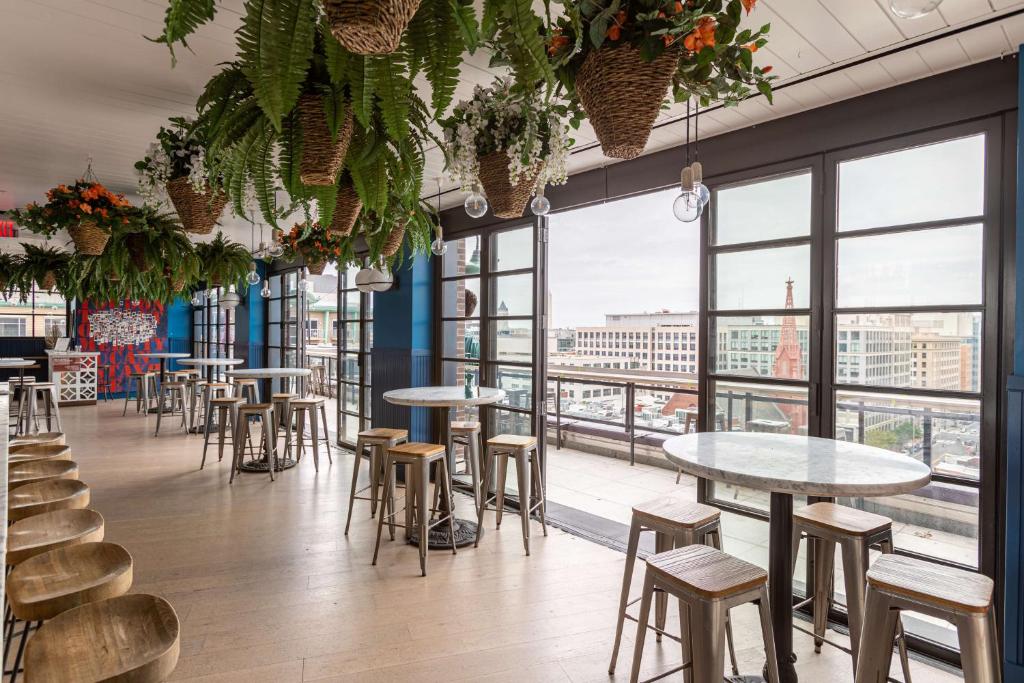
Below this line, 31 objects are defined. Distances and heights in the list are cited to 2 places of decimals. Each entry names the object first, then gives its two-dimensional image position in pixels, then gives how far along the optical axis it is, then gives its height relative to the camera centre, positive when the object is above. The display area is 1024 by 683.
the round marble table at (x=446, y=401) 3.40 -0.37
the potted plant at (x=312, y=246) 4.58 +0.79
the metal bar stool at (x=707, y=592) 1.57 -0.73
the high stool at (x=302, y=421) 5.48 -0.81
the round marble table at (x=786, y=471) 1.64 -0.40
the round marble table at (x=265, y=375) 5.39 -0.37
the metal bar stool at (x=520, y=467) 3.55 -0.82
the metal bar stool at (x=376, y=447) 3.94 -0.77
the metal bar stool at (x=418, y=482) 3.17 -0.86
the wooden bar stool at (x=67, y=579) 1.34 -0.61
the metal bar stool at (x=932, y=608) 1.45 -0.71
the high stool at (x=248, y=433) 5.04 -0.83
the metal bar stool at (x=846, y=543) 2.09 -0.77
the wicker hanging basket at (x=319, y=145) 1.25 +0.45
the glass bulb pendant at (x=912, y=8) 1.29 +0.78
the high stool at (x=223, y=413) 5.54 -0.74
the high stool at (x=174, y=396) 7.50 -0.81
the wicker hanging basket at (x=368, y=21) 0.75 +0.43
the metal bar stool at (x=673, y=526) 2.16 -0.73
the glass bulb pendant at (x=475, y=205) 2.51 +0.62
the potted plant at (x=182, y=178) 2.36 +0.69
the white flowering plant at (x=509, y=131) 1.76 +0.67
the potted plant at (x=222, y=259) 4.90 +0.71
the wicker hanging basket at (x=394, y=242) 2.48 +0.45
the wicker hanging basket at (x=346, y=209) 1.68 +0.41
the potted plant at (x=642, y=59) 1.29 +0.69
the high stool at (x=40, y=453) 2.58 -0.55
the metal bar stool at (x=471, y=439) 3.83 -0.69
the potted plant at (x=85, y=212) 3.11 +0.71
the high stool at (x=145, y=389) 8.79 -0.83
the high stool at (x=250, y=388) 7.10 -0.63
